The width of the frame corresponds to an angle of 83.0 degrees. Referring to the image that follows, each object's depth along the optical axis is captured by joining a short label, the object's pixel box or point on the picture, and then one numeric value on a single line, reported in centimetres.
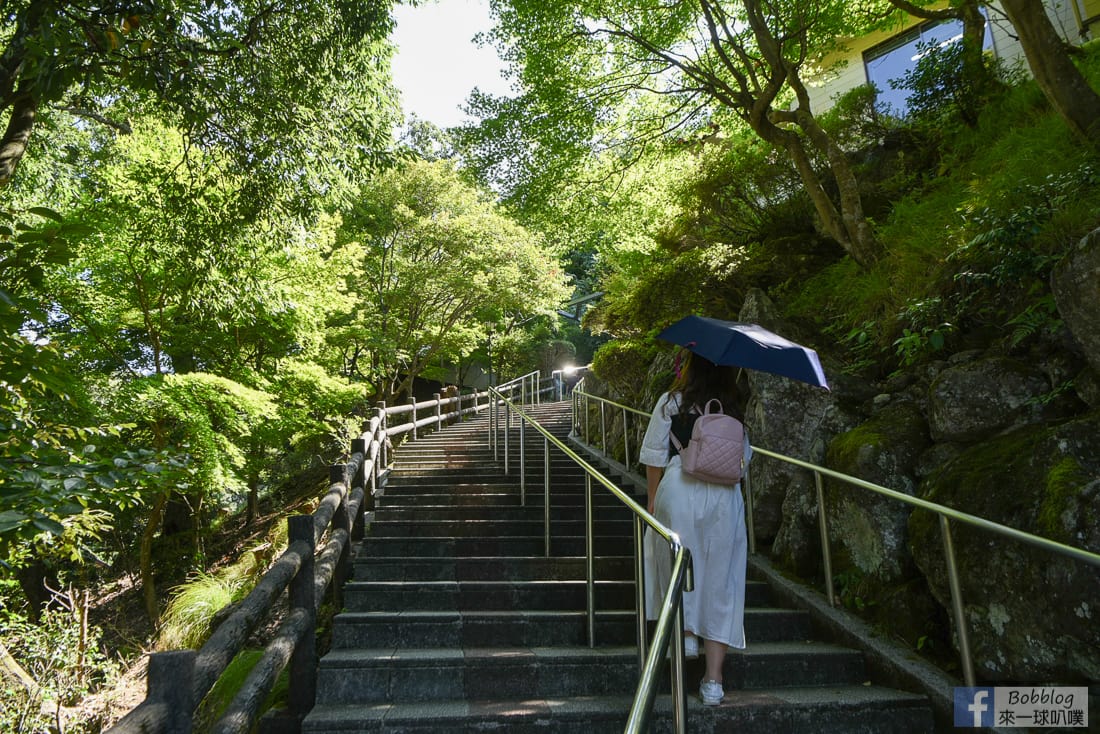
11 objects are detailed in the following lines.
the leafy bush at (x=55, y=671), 641
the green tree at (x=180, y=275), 666
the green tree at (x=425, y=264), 1797
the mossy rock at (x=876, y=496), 365
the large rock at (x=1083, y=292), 310
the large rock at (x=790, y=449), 442
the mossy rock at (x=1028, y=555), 254
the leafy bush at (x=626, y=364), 867
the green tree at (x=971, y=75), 686
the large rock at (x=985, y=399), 358
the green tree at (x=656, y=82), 638
